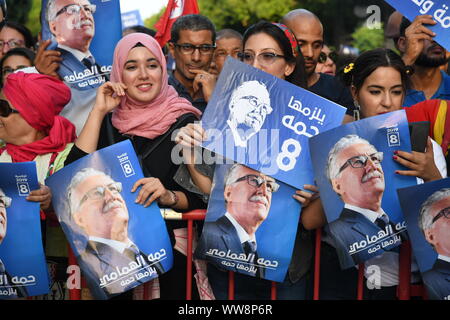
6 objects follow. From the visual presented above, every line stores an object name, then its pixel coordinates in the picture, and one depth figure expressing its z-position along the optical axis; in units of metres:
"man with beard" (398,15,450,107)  10.22
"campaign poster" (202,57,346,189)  7.43
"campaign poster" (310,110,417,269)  7.20
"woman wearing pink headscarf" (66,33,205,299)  7.98
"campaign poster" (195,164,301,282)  7.41
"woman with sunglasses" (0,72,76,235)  8.71
